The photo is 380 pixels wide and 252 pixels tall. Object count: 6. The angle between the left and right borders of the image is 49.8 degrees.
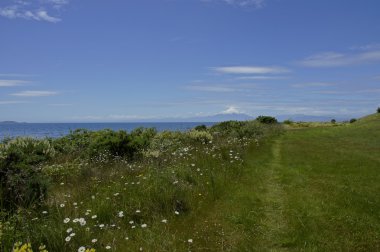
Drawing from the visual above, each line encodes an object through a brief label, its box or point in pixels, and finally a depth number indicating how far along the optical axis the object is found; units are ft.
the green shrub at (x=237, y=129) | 84.02
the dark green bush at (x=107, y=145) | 52.79
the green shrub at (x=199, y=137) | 71.31
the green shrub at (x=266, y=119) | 144.87
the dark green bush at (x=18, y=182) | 27.91
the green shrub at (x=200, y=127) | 106.11
